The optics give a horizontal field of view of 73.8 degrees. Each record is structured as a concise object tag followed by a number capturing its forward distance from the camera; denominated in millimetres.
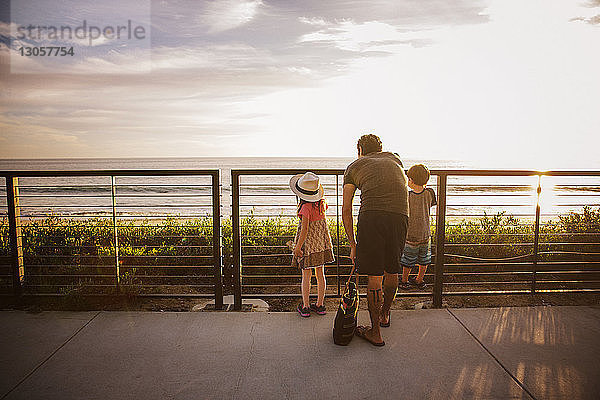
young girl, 3939
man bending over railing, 3396
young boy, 4984
